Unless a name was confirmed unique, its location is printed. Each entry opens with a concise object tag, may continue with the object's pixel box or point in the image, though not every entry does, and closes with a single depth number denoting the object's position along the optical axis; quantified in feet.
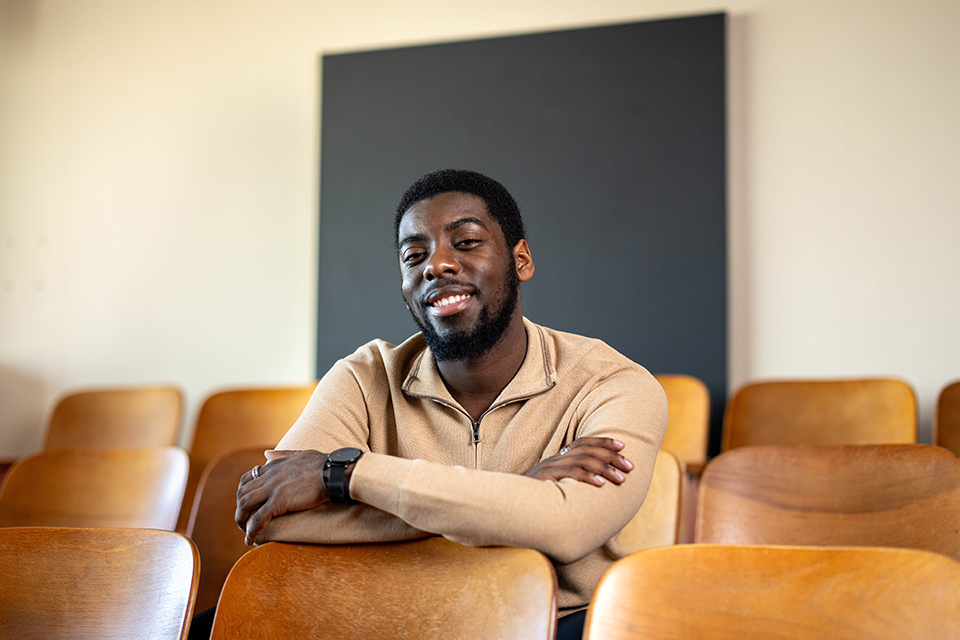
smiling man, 4.37
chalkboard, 11.09
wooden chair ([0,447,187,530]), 7.94
